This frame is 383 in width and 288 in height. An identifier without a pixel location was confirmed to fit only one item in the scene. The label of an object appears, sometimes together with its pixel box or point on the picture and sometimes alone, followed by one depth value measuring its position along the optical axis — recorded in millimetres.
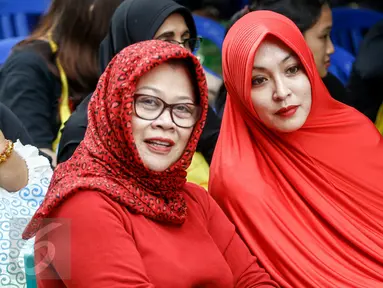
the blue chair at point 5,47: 8008
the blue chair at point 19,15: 9055
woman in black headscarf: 6512
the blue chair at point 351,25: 9883
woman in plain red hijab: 5191
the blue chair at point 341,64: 9039
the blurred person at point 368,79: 7738
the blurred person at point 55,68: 7105
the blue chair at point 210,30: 9047
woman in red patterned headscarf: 4160
